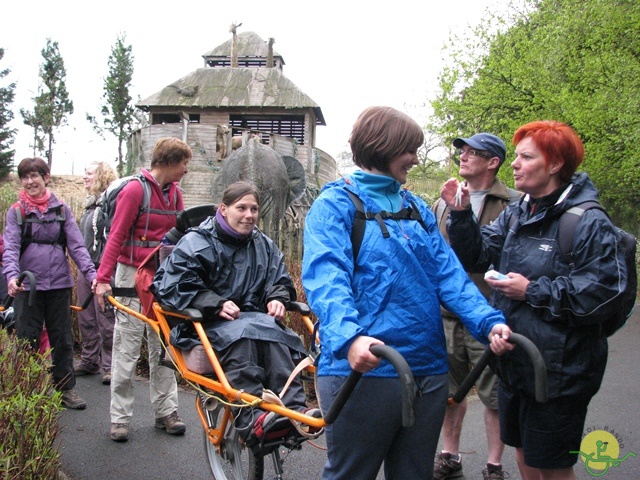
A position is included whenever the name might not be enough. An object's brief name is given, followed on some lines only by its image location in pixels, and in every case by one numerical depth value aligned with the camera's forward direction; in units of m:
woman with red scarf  5.21
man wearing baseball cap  3.77
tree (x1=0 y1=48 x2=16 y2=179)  41.81
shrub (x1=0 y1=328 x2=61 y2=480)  2.74
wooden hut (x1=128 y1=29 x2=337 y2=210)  33.56
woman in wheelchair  3.18
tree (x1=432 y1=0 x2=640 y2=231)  15.62
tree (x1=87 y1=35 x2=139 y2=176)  55.97
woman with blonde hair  6.43
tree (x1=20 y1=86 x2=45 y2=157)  52.38
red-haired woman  2.46
